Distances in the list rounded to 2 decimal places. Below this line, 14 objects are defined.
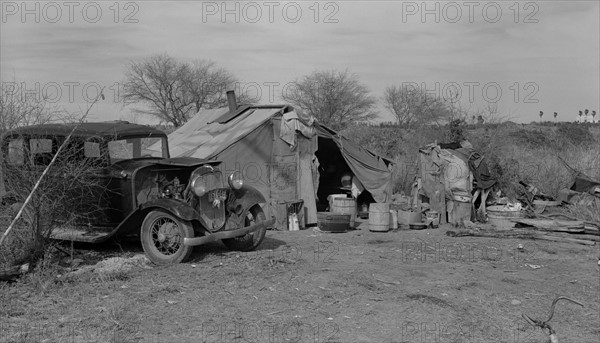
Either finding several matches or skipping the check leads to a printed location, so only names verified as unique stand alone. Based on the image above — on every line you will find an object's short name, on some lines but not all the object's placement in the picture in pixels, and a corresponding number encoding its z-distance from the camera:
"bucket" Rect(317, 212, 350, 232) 11.53
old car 7.34
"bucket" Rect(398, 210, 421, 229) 12.33
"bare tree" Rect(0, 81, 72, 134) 6.82
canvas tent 11.88
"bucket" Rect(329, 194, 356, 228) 12.35
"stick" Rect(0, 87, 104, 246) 6.05
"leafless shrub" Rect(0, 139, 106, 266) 6.60
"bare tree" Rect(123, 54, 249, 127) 33.34
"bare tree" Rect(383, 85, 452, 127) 19.98
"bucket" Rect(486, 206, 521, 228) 12.01
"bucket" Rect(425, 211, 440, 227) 12.52
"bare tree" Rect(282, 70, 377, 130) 34.59
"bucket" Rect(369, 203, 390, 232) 11.84
